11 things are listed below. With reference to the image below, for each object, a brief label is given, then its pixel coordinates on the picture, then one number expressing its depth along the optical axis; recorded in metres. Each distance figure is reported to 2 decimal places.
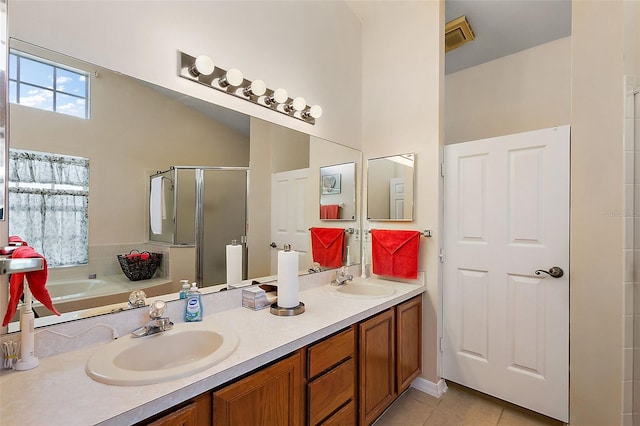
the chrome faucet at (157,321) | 1.20
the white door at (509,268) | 1.84
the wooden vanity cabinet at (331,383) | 0.97
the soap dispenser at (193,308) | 1.37
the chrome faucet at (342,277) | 2.18
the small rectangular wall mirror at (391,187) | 2.32
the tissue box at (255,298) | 1.57
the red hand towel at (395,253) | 2.22
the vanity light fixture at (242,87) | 1.45
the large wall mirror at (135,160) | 1.11
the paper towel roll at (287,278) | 1.50
